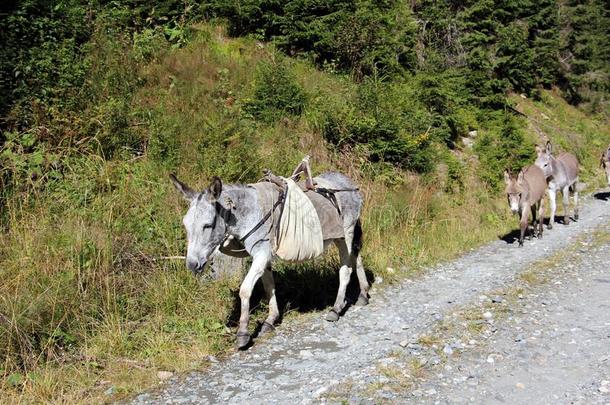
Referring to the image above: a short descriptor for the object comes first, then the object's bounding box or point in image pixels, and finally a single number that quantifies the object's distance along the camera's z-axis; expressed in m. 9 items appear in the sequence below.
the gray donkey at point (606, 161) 17.20
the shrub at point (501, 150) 16.30
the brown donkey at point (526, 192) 11.59
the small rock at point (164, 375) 5.36
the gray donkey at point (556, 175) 14.05
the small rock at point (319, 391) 4.84
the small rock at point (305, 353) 5.89
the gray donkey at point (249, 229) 5.49
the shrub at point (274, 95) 12.45
